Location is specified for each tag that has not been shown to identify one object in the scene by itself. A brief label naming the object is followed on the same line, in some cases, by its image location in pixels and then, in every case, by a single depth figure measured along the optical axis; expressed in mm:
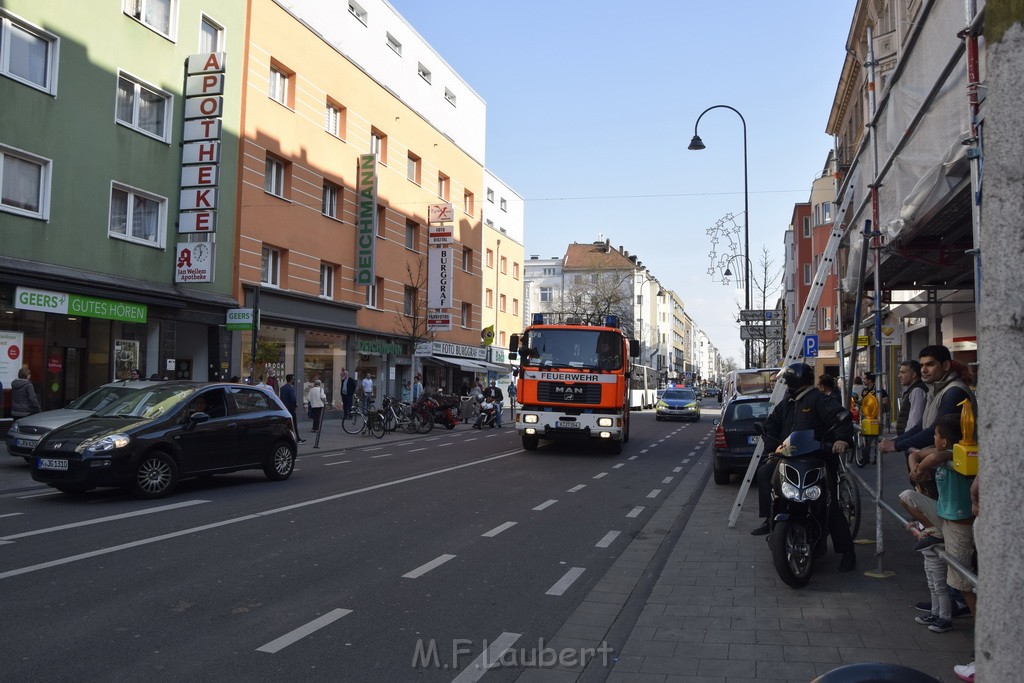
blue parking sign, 22672
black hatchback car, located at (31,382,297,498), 10312
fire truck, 18406
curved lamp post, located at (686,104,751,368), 27578
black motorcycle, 6336
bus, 48831
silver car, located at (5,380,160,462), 12969
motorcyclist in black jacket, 6992
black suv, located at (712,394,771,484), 13125
